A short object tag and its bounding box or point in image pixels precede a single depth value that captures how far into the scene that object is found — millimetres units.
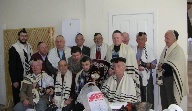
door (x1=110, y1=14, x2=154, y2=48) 4406
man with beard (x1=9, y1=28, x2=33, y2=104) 4090
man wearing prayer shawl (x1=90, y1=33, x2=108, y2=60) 4140
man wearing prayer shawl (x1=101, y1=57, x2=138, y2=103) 2701
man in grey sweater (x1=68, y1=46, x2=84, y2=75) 3479
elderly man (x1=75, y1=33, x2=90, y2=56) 4266
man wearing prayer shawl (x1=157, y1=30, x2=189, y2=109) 3381
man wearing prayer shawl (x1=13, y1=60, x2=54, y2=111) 3368
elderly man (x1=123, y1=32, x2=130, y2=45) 4111
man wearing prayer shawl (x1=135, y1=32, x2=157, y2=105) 3855
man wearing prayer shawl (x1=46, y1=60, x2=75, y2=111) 3244
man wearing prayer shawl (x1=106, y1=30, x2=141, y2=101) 3412
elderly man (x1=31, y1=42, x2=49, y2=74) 3953
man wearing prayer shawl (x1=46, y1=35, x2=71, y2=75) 3853
